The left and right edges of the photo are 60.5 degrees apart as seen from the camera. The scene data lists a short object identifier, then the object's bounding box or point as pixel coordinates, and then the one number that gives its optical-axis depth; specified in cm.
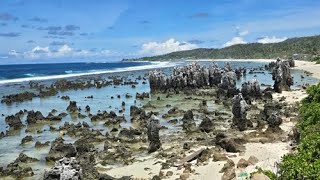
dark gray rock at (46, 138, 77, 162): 1694
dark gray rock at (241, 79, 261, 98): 3094
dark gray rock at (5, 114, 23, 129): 2465
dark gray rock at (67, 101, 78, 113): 3017
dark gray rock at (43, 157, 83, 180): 1103
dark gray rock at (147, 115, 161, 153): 1774
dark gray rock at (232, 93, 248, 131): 2095
